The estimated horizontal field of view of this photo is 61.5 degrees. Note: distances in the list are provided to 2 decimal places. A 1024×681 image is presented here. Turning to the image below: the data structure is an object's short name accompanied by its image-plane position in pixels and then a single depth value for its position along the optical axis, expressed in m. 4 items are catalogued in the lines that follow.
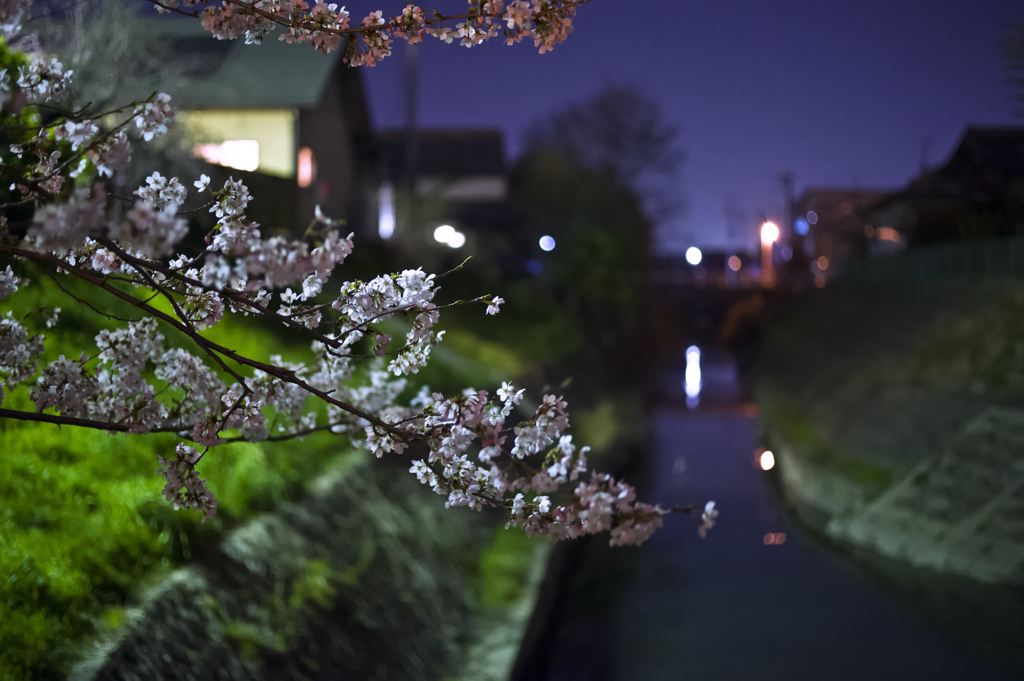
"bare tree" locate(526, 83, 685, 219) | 44.69
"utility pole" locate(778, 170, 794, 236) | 55.69
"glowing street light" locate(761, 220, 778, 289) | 60.50
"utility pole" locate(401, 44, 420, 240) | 21.56
